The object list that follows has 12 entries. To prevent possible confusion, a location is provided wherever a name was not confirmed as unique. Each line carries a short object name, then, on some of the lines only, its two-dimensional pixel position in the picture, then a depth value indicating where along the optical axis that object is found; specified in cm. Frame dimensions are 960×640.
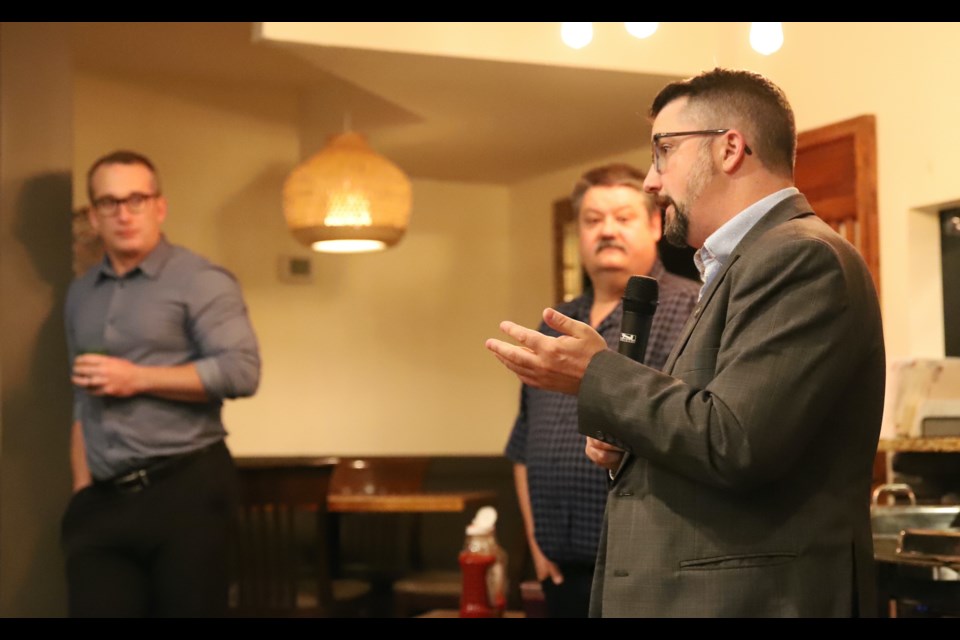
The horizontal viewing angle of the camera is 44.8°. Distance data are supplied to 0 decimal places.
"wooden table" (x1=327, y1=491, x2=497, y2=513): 448
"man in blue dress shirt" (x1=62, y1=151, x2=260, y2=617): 293
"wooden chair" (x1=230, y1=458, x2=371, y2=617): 393
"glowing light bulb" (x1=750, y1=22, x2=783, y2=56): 359
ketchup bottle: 338
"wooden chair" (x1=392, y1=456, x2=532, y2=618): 580
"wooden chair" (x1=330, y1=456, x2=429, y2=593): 552
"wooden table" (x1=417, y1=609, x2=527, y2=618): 370
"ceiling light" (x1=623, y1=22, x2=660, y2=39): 385
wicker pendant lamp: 486
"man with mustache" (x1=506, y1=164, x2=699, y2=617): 263
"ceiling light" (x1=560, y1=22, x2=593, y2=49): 397
